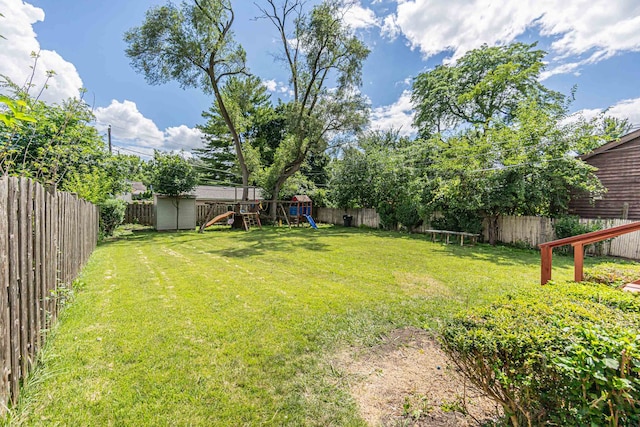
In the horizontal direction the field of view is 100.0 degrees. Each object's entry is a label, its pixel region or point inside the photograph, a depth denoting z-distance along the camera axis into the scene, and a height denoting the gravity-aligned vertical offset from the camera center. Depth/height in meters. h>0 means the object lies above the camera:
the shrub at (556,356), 1.03 -0.67
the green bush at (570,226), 8.23 -0.41
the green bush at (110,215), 9.68 -0.03
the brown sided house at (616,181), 9.23 +1.16
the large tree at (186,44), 13.03 +8.64
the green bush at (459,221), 10.67 -0.33
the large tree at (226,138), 25.36 +7.26
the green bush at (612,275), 3.08 -0.74
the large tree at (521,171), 8.95 +1.50
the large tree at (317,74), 14.18 +7.85
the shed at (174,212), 13.73 +0.11
